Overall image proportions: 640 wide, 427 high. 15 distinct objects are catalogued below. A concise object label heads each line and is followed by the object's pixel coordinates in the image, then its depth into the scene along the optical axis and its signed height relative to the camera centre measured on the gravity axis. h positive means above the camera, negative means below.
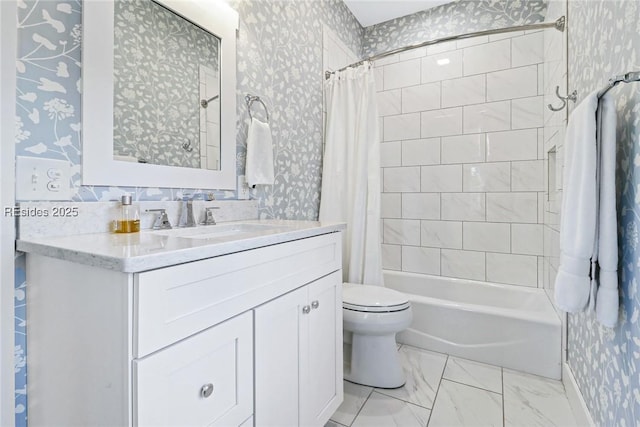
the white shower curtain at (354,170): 2.14 +0.27
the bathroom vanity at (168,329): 0.67 -0.30
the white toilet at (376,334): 1.70 -0.66
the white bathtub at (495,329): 1.82 -0.72
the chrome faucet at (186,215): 1.32 -0.02
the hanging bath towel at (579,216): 0.96 -0.01
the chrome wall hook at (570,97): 1.52 +0.56
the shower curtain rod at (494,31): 1.77 +1.05
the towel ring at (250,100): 1.68 +0.58
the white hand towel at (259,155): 1.64 +0.29
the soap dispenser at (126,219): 1.06 -0.03
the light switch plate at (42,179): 0.89 +0.09
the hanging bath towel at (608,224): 0.93 -0.04
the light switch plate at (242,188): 1.64 +0.11
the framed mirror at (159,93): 1.06 +0.45
